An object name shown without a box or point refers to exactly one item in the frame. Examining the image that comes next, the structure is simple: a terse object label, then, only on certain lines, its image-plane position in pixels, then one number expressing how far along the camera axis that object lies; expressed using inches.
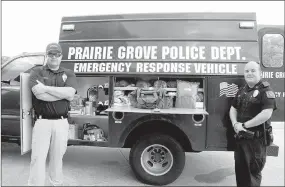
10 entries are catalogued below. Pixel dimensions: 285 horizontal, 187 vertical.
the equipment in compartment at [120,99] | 165.5
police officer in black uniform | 122.1
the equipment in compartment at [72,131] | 173.2
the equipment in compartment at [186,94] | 157.6
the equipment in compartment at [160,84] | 164.9
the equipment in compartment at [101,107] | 179.6
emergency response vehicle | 152.7
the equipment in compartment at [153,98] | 155.6
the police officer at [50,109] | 129.1
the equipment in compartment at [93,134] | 171.7
